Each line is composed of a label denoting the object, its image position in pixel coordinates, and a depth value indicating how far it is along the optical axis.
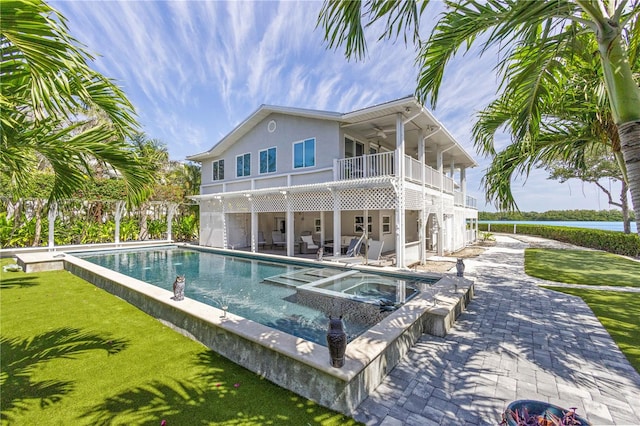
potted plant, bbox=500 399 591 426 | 2.16
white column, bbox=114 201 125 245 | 18.48
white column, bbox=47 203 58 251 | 15.29
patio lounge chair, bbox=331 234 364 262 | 12.11
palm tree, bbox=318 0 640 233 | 2.38
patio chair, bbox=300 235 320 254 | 16.14
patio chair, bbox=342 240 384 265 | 11.78
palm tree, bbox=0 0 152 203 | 2.30
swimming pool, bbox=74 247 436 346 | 6.53
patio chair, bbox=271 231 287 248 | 18.55
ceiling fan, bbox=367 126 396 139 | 13.38
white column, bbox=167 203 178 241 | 20.71
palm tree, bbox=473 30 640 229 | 3.92
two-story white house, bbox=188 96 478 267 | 11.58
